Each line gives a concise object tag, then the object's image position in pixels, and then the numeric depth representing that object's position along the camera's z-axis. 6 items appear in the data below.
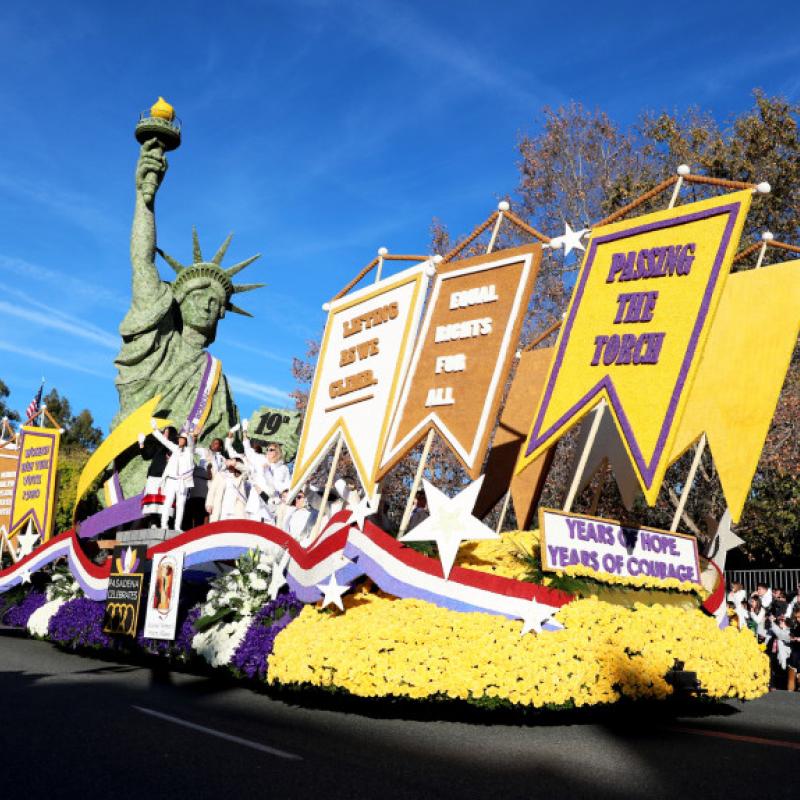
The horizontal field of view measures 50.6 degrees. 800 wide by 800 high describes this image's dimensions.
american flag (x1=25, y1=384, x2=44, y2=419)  23.61
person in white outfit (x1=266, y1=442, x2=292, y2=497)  15.67
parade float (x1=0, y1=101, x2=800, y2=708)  8.55
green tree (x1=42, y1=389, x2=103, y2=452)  61.75
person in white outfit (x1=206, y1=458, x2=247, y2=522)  15.18
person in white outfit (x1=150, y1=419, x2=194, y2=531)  14.83
